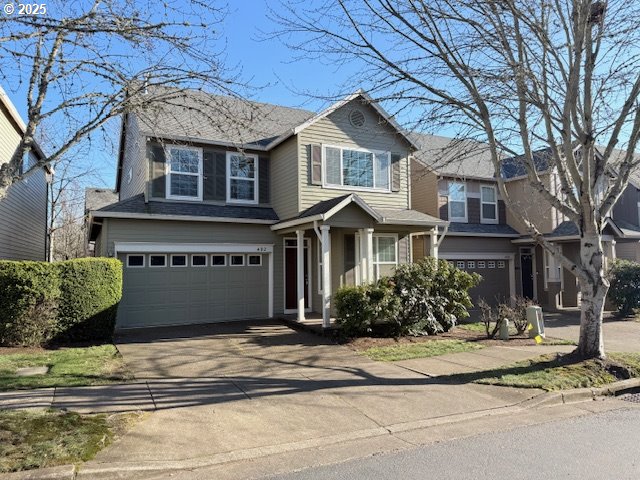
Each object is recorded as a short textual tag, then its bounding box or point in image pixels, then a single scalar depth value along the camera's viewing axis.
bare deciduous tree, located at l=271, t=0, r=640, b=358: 8.20
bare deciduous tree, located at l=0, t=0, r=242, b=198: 5.74
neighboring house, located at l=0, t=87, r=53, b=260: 14.45
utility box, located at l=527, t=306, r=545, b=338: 10.63
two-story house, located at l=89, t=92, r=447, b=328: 13.05
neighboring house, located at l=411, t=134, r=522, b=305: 18.84
